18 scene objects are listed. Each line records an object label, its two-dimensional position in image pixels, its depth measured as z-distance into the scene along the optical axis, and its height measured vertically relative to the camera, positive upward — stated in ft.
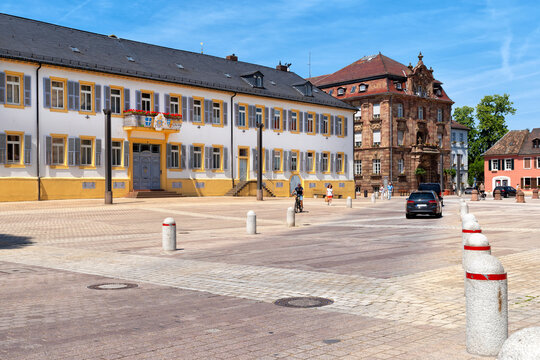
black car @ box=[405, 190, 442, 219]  94.65 -3.47
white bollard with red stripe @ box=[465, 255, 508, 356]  17.08 -3.58
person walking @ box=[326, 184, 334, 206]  132.67 -2.61
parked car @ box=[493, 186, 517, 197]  252.42 -3.96
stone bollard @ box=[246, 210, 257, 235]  63.46 -4.22
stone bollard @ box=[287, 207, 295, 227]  74.28 -4.34
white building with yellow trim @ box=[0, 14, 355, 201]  121.80 +16.05
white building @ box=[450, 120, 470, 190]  316.81 +17.30
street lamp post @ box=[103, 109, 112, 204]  114.83 +4.18
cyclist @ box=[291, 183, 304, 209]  105.62 -1.67
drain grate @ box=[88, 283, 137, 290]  30.42 -5.31
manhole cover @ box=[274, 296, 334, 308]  25.72 -5.30
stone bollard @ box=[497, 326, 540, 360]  11.28 -3.22
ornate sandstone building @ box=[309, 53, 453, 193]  243.19 +26.32
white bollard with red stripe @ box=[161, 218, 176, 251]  48.21 -4.12
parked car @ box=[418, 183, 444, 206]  155.04 -0.96
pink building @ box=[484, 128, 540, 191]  296.71 +10.77
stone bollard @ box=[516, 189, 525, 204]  164.14 -4.31
